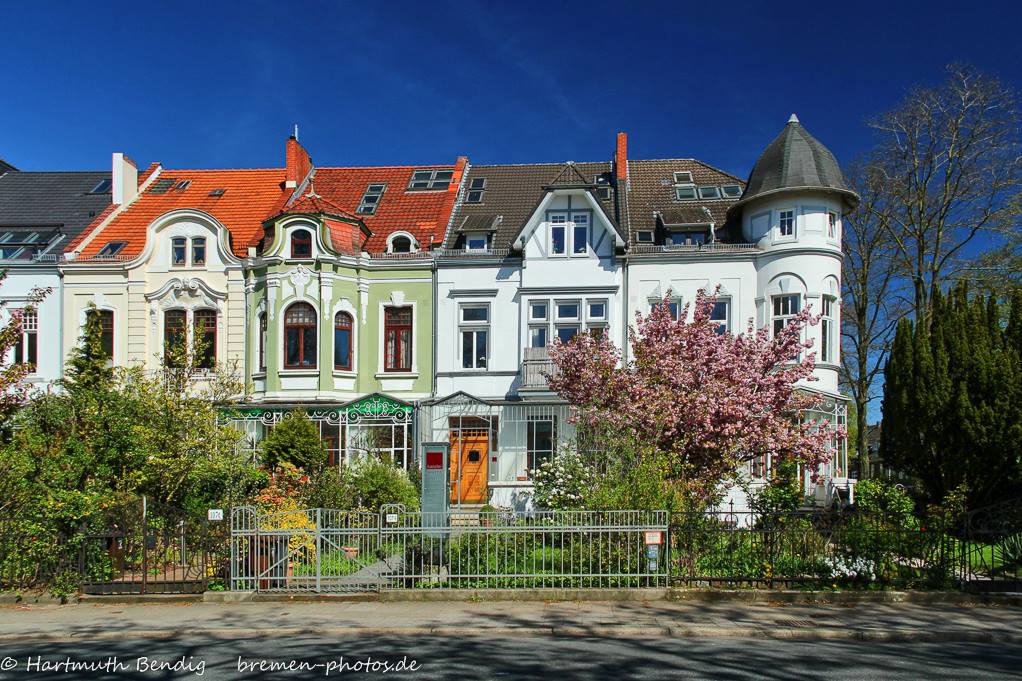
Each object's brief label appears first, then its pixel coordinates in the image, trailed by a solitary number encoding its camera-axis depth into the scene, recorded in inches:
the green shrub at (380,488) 775.1
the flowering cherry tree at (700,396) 680.4
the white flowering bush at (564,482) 645.3
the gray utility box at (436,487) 569.9
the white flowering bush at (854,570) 540.7
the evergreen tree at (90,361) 849.5
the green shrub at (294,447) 876.0
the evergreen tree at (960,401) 701.9
